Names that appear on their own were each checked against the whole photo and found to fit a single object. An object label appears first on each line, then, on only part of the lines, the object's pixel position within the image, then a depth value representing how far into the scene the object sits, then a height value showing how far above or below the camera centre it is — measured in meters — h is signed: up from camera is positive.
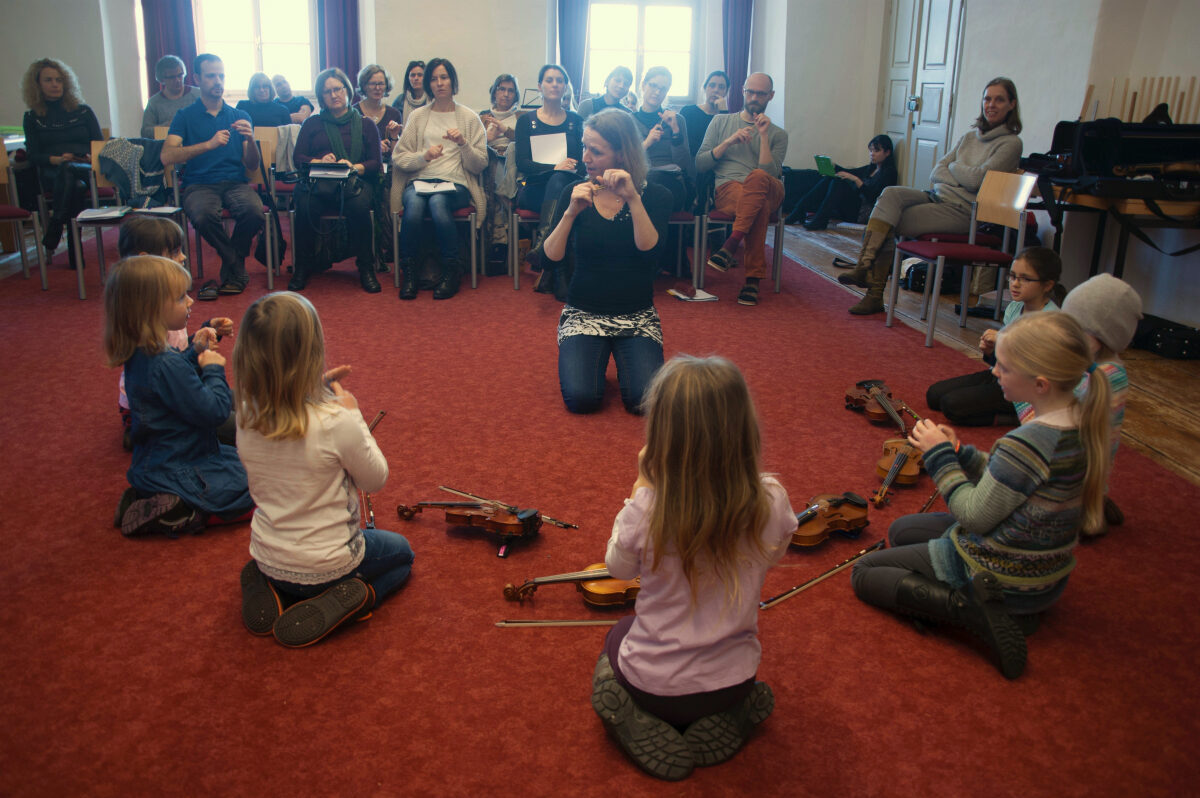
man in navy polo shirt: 5.34 -0.36
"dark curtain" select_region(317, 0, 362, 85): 8.99 +0.67
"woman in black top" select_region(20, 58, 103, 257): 5.80 -0.22
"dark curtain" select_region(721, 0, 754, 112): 9.52 +0.73
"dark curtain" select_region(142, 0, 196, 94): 8.77 +0.67
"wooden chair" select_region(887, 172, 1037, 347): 4.33 -0.55
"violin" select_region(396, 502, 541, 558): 2.38 -1.02
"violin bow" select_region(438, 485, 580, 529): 2.45 -1.05
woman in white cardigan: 5.47 -0.35
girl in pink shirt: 1.48 -0.73
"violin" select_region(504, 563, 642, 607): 2.11 -1.04
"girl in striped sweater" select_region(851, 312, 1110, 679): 1.86 -0.73
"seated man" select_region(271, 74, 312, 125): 7.71 +0.04
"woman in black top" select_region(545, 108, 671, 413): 3.43 -0.59
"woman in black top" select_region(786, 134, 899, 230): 8.52 -0.65
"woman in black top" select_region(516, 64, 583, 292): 5.59 -0.24
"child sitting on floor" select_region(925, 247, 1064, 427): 3.04 -0.91
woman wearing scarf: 5.50 -0.36
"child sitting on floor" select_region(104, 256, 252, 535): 2.39 -0.77
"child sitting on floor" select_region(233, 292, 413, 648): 1.88 -0.74
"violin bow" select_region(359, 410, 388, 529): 2.45 -1.04
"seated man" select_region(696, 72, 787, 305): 5.48 -0.31
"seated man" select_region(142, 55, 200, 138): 6.63 +0.04
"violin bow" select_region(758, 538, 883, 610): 2.17 -1.08
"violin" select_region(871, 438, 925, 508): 2.70 -1.01
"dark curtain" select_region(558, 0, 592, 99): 9.21 +0.72
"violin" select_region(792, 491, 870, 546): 2.41 -1.01
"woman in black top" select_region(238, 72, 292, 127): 7.55 -0.01
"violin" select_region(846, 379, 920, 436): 3.31 -1.00
